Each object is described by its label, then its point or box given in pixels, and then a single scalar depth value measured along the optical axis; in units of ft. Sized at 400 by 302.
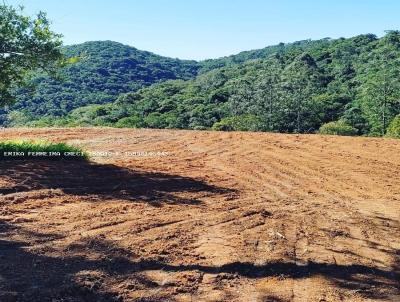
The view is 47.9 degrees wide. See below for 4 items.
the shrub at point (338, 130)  92.73
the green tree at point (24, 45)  32.04
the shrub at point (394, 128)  76.27
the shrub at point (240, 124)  115.85
